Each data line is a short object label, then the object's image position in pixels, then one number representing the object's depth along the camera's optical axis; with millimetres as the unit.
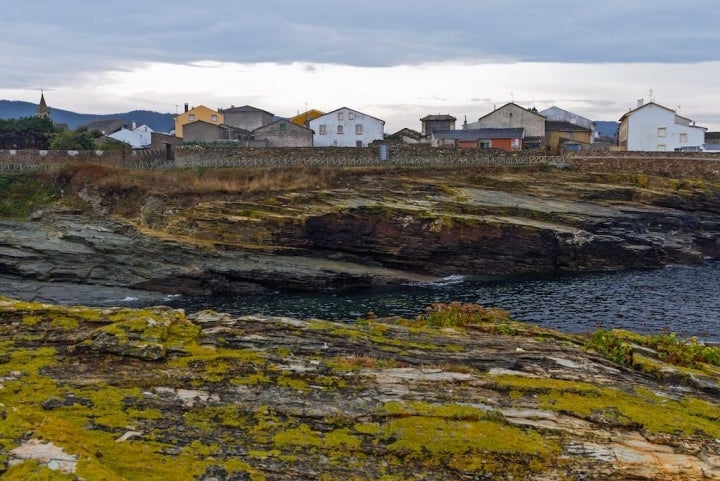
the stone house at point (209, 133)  95750
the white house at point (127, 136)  114562
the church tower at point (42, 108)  137275
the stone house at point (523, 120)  97000
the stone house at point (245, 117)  108688
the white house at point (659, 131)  92750
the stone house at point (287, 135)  92812
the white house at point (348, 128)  93625
